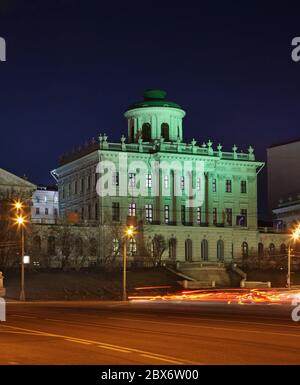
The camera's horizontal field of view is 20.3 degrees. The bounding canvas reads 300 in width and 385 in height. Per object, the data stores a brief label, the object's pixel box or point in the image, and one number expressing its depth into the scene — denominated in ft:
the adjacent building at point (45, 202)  533.55
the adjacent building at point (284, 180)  447.83
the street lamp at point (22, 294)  209.97
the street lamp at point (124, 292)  216.43
